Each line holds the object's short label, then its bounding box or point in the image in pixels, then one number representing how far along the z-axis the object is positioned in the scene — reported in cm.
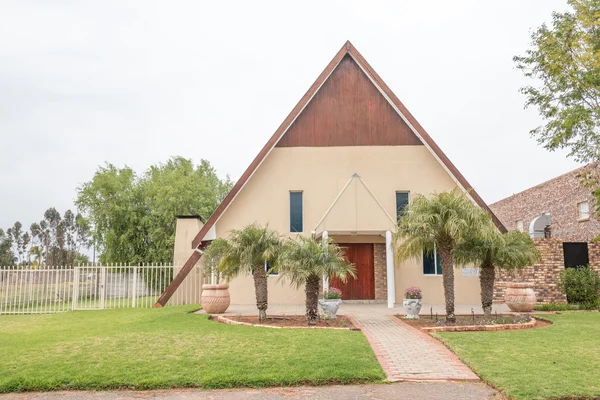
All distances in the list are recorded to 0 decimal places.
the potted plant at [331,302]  1330
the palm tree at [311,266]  1223
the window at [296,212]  1947
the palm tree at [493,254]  1315
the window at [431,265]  1912
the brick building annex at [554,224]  1817
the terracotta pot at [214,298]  1484
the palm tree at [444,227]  1216
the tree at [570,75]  1636
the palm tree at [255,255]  1305
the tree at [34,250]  5903
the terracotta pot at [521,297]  1506
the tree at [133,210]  3688
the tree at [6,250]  7588
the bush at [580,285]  1738
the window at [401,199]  1950
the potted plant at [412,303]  1360
